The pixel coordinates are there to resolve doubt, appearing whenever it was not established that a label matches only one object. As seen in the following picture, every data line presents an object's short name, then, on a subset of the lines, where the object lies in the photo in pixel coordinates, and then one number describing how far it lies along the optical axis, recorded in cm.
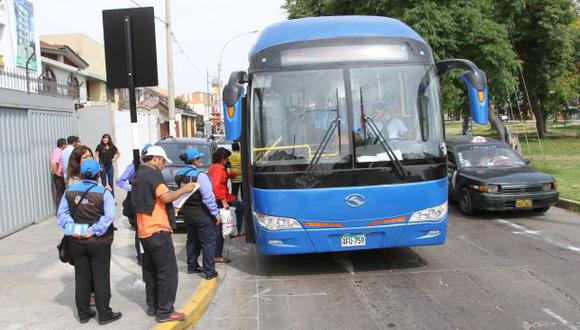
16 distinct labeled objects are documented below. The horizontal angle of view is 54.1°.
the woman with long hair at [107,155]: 1339
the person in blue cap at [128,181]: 775
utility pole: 2267
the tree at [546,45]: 2991
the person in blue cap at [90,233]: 518
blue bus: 687
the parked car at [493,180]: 1101
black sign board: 669
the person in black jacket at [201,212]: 673
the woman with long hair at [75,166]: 544
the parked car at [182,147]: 1219
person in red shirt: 791
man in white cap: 523
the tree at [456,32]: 1925
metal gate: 1032
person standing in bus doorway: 1060
